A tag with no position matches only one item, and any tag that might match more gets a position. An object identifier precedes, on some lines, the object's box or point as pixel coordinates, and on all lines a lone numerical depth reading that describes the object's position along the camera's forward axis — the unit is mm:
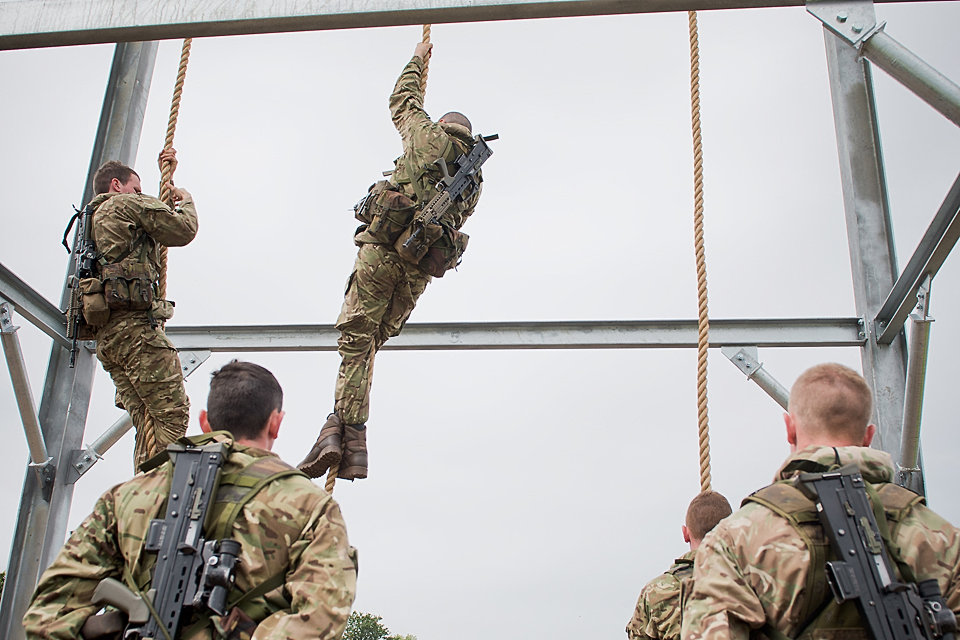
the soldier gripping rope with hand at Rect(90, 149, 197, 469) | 4168
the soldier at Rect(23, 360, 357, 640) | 1910
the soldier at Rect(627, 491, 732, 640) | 3408
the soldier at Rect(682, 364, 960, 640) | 1862
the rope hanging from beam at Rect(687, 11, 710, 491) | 3318
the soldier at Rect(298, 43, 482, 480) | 3971
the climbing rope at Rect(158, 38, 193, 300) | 4113
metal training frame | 3418
